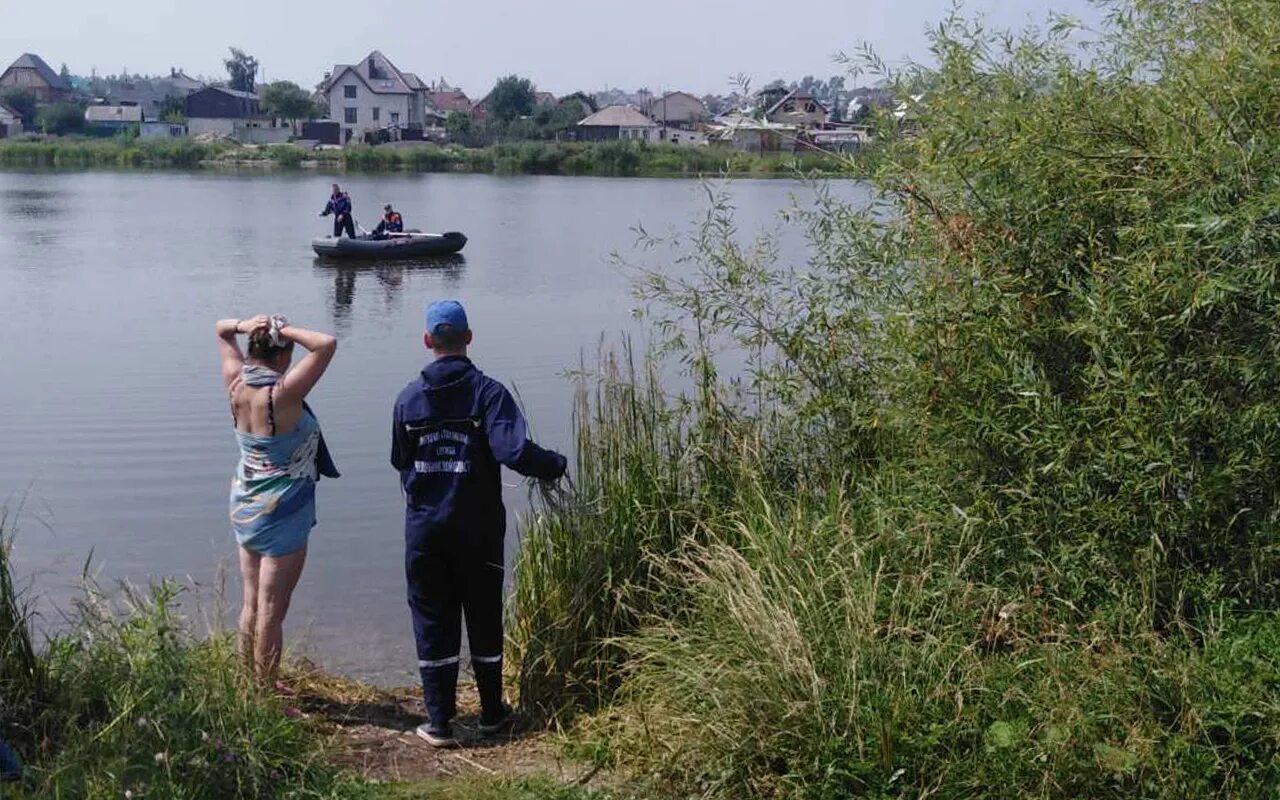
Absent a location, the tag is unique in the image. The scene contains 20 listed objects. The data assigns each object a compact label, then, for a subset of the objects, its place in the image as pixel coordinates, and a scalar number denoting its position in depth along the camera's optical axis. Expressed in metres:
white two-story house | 120.25
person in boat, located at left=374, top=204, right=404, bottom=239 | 37.66
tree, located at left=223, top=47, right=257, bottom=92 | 163.04
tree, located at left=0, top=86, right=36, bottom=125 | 133.12
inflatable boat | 36.38
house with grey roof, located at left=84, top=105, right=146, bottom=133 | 128.00
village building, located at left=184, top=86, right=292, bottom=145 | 124.69
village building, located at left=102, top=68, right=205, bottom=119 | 144.62
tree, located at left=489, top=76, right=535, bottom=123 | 129.25
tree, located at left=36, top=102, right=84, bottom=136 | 121.69
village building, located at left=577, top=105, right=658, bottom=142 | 112.12
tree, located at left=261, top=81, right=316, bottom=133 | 122.56
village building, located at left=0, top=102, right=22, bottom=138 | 118.56
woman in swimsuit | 5.81
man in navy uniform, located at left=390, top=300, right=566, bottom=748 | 5.81
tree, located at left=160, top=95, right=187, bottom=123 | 128.50
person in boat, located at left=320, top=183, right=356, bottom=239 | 38.88
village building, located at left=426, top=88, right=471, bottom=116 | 162.68
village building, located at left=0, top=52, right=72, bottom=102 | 147.62
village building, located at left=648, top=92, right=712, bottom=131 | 126.34
